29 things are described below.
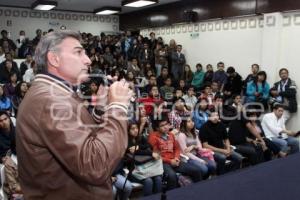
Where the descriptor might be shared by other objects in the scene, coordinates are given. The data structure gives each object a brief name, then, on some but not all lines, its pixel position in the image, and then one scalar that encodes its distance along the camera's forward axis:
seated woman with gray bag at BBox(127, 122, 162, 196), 3.63
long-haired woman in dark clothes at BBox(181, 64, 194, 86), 8.98
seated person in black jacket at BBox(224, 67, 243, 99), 7.49
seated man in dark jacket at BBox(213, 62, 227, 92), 7.81
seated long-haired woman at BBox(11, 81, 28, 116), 5.63
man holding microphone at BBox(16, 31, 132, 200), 0.82
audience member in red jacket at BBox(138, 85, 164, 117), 5.57
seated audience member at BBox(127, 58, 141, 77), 8.30
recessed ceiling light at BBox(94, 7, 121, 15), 10.84
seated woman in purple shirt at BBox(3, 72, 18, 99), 6.04
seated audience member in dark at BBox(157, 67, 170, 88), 7.86
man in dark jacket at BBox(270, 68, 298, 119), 6.46
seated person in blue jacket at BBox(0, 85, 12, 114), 5.47
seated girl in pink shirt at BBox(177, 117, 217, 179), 4.19
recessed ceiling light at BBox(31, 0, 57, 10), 9.38
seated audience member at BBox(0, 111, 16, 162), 3.62
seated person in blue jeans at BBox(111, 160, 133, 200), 3.44
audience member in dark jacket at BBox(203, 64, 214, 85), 8.21
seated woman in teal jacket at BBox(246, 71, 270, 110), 6.79
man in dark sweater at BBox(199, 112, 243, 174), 4.57
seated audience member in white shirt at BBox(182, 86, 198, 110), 6.24
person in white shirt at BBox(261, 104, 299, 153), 5.39
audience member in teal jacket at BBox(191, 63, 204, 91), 8.45
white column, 6.95
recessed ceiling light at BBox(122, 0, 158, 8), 8.51
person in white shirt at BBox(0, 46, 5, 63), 8.26
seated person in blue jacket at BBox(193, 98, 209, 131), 5.36
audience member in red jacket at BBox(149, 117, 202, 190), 3.99
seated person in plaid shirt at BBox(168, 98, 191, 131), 4.85
